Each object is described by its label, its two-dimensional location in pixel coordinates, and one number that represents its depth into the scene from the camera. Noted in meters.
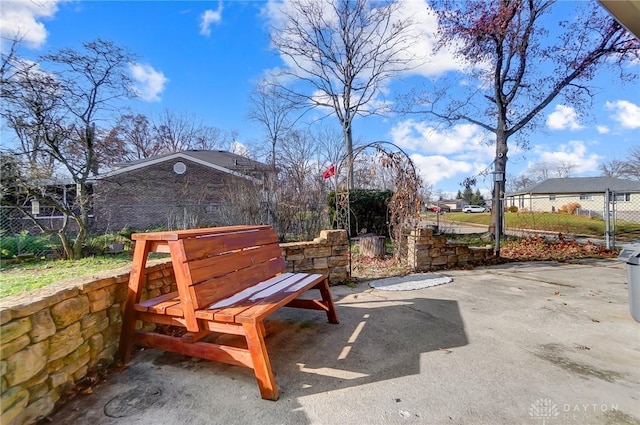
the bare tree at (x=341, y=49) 14.25
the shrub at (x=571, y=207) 24.22
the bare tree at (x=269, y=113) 18.58
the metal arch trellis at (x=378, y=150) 6.10
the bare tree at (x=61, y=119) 7.47
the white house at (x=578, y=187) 25.86
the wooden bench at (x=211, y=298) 2.00
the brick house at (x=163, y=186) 12.98
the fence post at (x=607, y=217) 7.66
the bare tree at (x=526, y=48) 8.78
